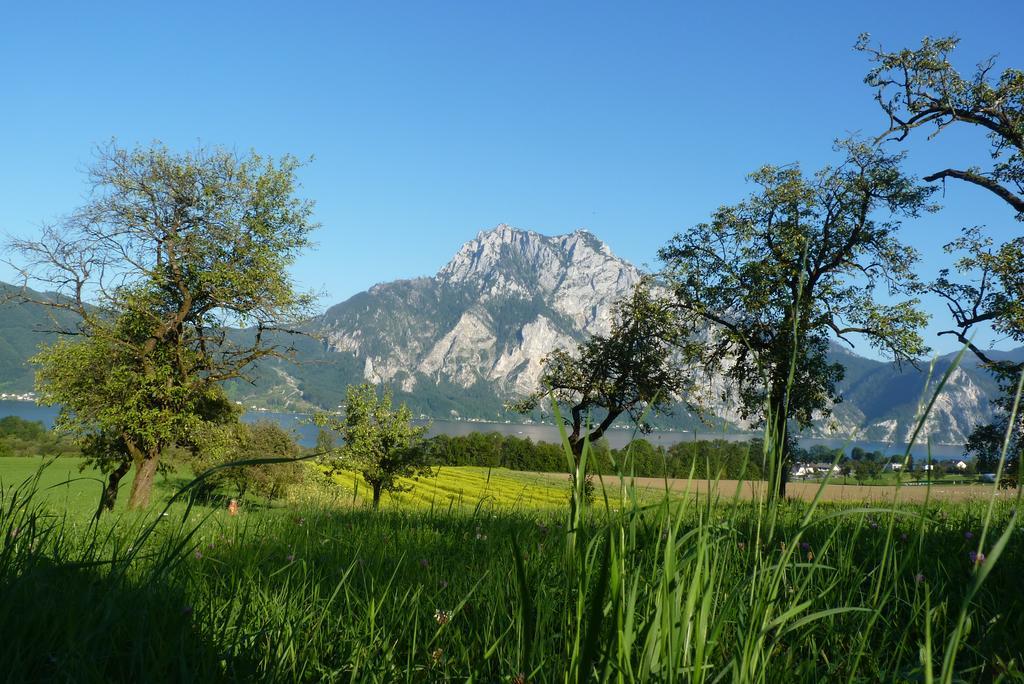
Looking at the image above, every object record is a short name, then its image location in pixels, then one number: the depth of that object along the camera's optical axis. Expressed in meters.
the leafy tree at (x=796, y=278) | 24.55
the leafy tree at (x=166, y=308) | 22.92
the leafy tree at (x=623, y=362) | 29.23
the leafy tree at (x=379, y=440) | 37.75
